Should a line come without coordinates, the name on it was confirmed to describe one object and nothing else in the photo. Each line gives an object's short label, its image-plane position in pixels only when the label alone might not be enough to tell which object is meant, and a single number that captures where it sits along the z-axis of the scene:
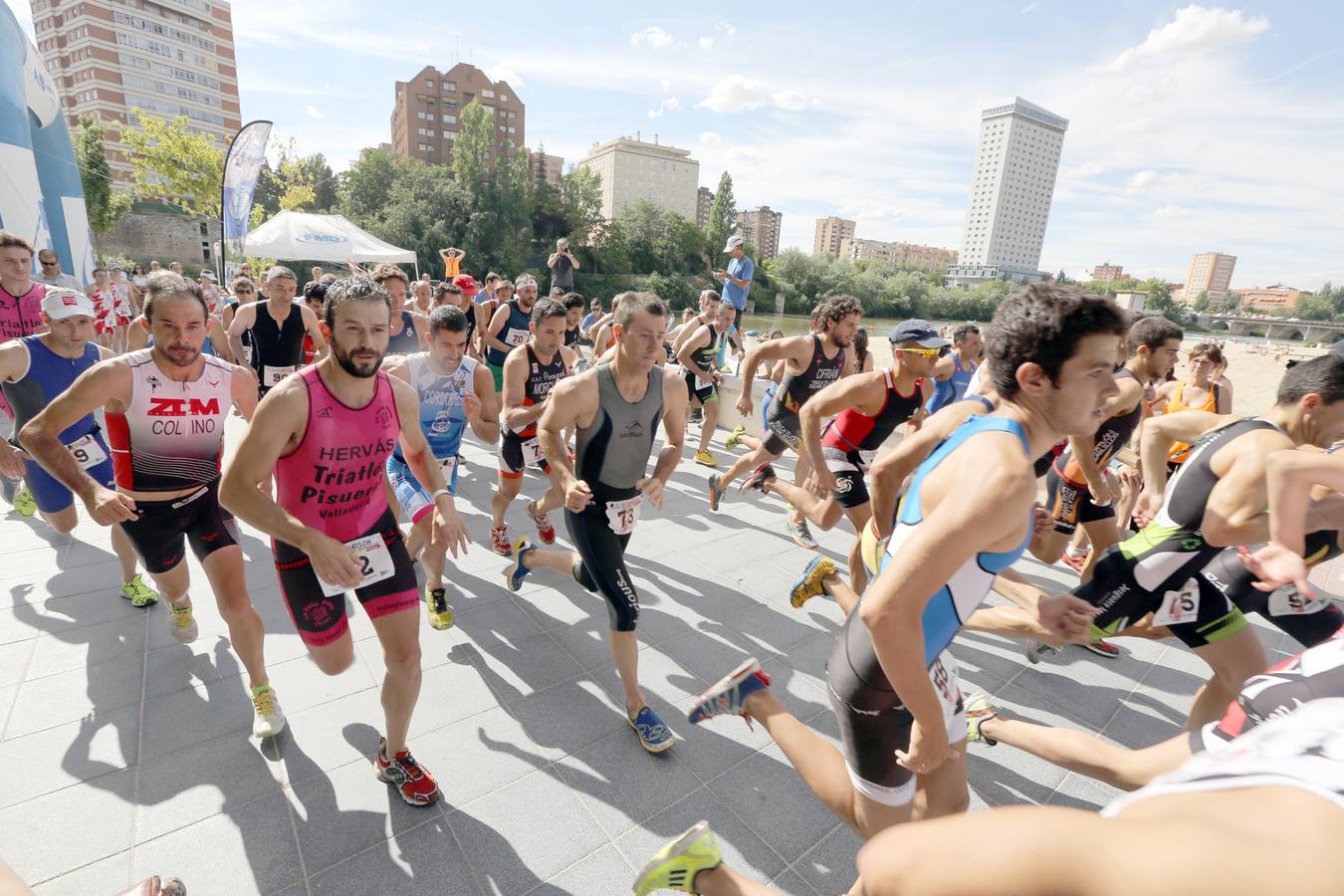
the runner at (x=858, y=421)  4.22
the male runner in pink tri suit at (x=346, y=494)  2.41
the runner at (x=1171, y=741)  1.59
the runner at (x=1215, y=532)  2.58
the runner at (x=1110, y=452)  4.27
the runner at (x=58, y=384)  3.84
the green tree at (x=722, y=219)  60.56
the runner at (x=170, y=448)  2.92
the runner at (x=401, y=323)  7.03
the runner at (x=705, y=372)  7.92
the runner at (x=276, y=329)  5.91
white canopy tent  14.67
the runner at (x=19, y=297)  5.12
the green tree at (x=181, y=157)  29.58
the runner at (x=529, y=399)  5.06
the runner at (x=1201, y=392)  5.49
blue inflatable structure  11.36
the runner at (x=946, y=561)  1.56
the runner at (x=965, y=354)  7.12
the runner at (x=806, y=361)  5.57
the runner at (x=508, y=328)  7.41
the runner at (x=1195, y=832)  0.71
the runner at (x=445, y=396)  4.12
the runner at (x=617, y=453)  3.12
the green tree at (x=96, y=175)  33.53
